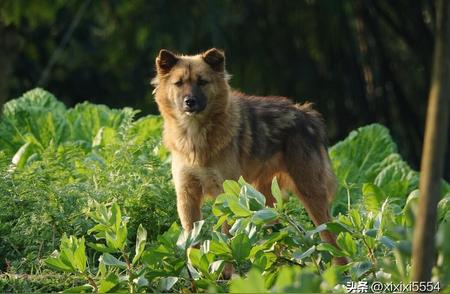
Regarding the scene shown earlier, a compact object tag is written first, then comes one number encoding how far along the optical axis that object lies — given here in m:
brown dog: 15.02
